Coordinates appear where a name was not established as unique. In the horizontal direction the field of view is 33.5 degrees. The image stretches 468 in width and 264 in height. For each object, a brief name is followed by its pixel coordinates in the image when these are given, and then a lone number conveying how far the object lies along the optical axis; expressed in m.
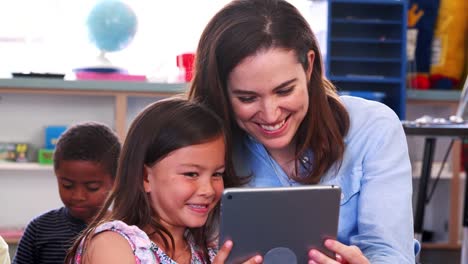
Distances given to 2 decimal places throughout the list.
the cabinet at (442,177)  3.46
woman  1.38
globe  3.21
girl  1.33
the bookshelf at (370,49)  3.25
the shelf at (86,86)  3.11
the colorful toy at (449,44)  3.52
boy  1.94
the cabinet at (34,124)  3.39
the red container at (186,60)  2.40
